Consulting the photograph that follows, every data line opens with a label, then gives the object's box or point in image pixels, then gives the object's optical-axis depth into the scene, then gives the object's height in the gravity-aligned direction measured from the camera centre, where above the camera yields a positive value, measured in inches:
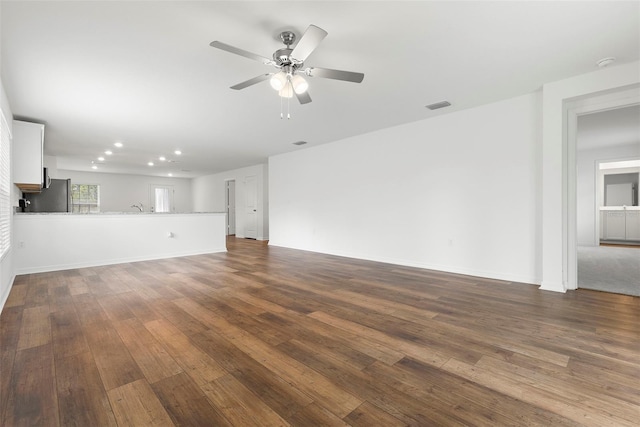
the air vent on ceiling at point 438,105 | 158.1 +60.8
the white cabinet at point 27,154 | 163.5 +36.5
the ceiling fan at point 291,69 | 85.8 +49.6
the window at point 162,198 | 469.4 +28.4
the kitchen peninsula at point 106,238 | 179.6 -16.9
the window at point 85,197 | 402.9 +26.2
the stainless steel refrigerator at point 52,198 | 219.6 +13.9
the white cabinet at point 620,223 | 304.0 -14.0
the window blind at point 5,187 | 120.6 +13.3
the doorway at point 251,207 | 366.6 +8.7
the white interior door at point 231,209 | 430.3 +7.6
